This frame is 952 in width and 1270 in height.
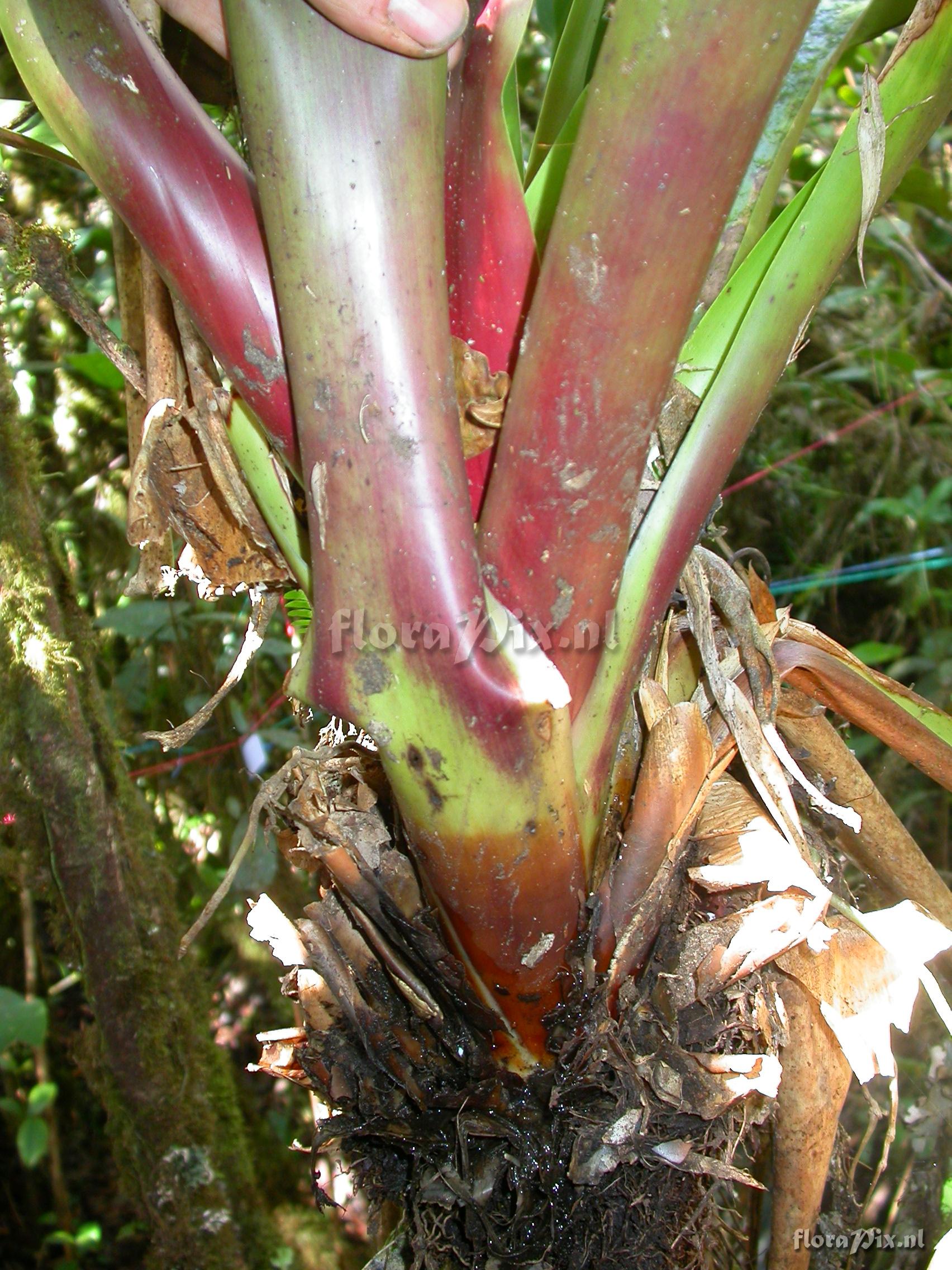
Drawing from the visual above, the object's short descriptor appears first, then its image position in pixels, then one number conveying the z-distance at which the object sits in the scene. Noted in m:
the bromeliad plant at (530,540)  0.41
